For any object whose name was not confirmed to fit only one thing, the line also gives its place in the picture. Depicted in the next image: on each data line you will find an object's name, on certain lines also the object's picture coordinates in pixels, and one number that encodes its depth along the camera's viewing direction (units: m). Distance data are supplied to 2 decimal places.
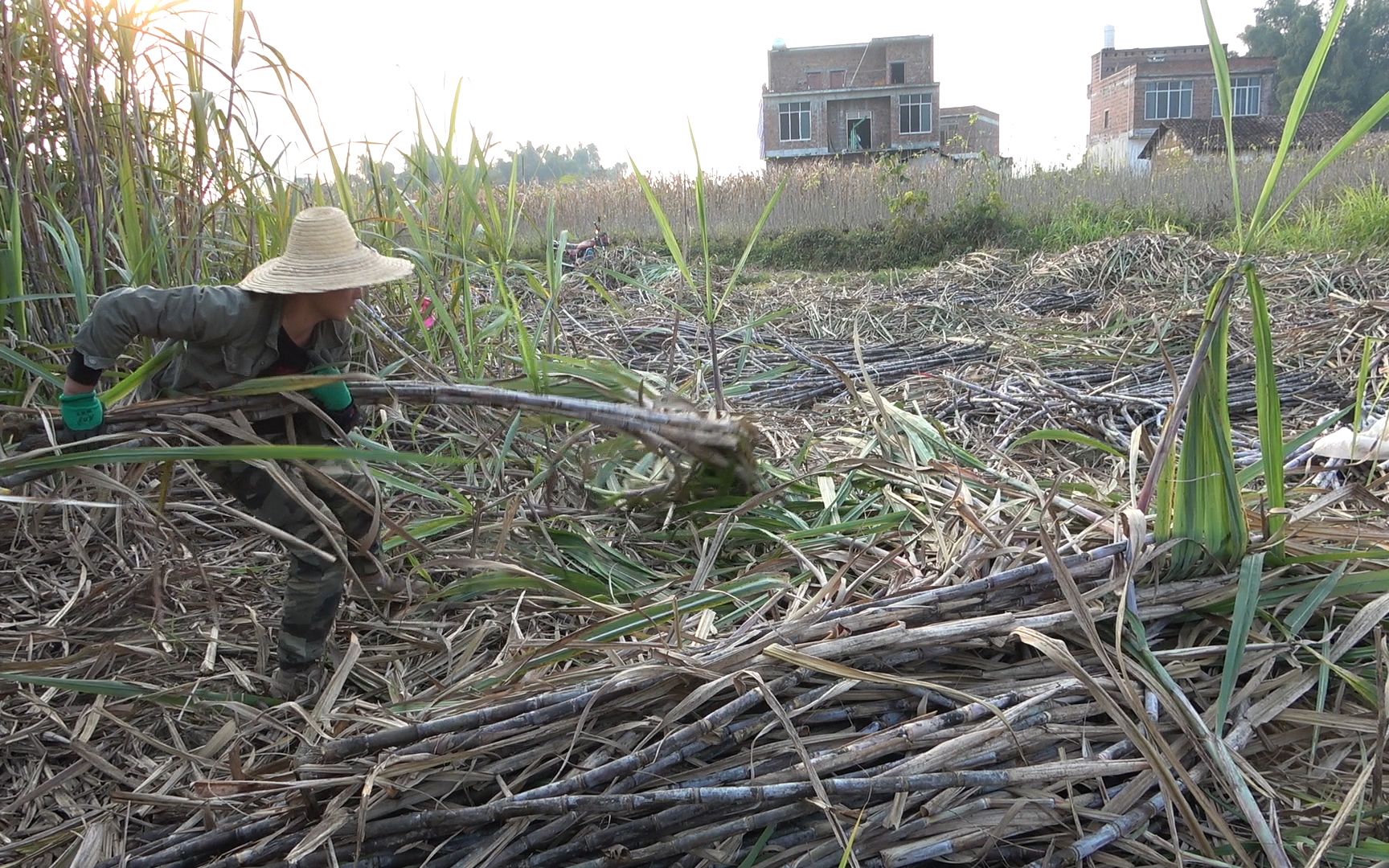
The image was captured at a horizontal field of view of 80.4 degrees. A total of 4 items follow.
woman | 1.54
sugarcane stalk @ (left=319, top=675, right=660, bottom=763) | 1.25
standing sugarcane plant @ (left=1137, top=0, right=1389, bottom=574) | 1.27
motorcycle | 9.99
